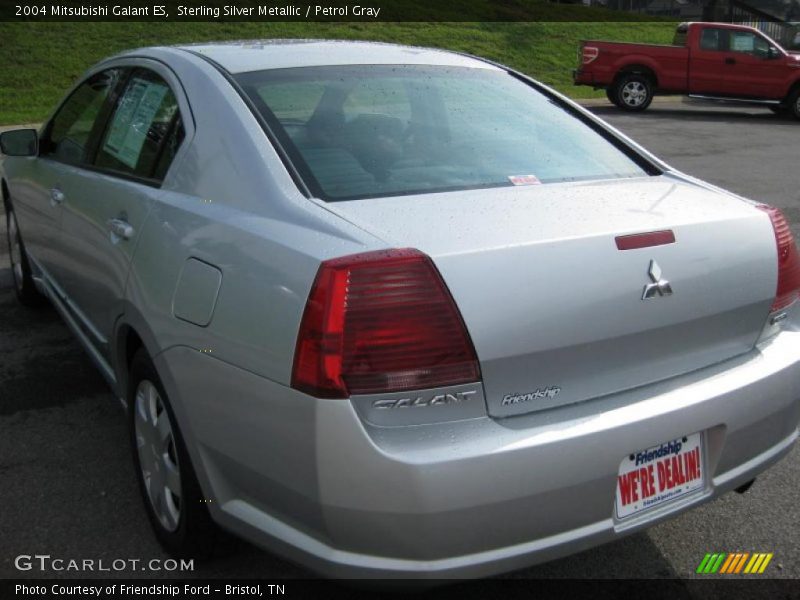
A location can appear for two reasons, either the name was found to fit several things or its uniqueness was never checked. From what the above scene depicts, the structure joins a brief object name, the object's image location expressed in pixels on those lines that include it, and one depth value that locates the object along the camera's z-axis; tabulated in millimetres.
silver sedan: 2191
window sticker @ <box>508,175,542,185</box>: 2857
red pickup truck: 18266
